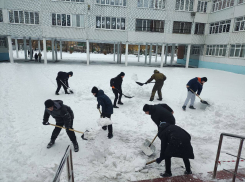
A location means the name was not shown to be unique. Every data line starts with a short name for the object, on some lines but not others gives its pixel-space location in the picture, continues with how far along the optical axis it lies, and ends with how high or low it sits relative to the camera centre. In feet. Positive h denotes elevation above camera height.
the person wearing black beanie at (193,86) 24.53 -3.77
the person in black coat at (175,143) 10.59 -5.28
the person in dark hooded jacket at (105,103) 16.43 -4.47
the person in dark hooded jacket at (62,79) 28.82 -3.97
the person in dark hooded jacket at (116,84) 24.50 -3.81
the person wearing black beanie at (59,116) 13.19 -4.96
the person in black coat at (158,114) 12.95 -4.21
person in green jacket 27.45 -3.55
